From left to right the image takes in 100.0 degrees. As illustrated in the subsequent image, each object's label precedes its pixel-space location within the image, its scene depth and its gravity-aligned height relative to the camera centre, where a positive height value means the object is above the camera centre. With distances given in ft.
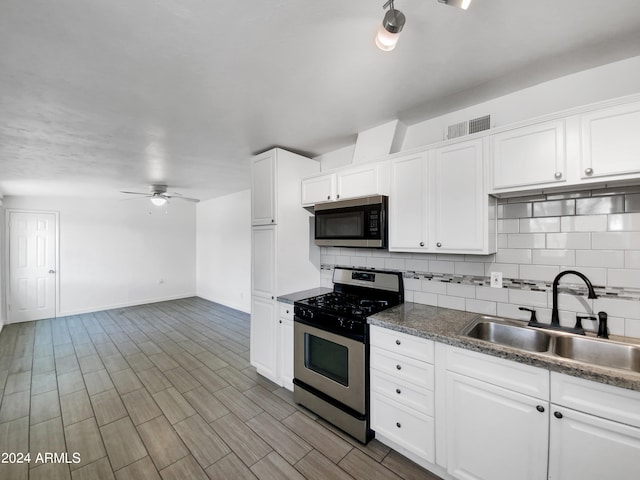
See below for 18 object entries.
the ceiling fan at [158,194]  15.05 +2.81
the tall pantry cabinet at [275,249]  9.25 -0.26
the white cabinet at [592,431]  3.81 -2.86
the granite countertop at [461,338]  3.89 -1.90
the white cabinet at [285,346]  8.75 -3.46
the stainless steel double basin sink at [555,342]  4.83 -2.06
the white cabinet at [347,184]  7.59 +1.79
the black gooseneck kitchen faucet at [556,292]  5.41 -1.10
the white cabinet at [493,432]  4.49 -3.44
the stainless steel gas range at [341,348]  6.64 -2.91
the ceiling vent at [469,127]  6.31 +2.76
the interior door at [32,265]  16.87 -1.49
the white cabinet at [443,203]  6.07 +0.93
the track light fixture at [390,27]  3.66 +2.96
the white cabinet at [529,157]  5.13 +1.69
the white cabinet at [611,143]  4.50 +1.70
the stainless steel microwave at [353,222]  7.48 +0.57
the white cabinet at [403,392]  5.69 -3.41
